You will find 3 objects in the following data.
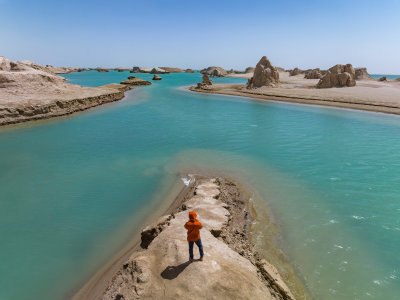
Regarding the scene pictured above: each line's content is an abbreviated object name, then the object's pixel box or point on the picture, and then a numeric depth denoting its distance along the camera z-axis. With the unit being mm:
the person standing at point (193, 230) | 5746
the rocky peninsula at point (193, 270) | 5324
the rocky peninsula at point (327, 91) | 38031
